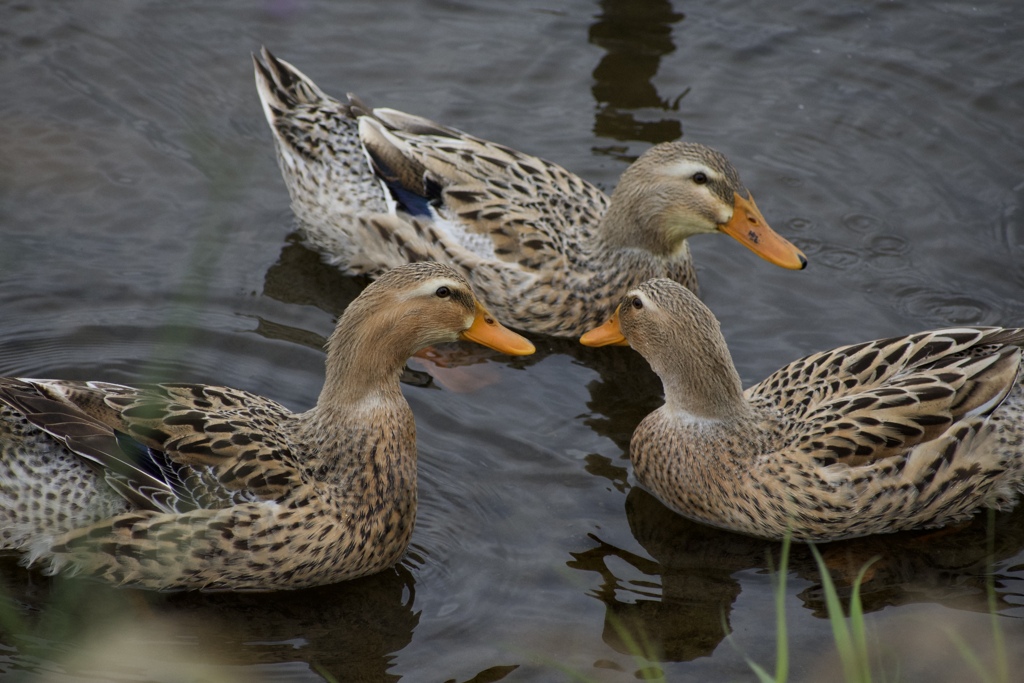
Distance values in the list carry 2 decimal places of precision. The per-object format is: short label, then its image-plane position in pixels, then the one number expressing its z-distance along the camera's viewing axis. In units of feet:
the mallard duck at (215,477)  36.83
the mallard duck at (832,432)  41.14
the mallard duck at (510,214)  50.70
